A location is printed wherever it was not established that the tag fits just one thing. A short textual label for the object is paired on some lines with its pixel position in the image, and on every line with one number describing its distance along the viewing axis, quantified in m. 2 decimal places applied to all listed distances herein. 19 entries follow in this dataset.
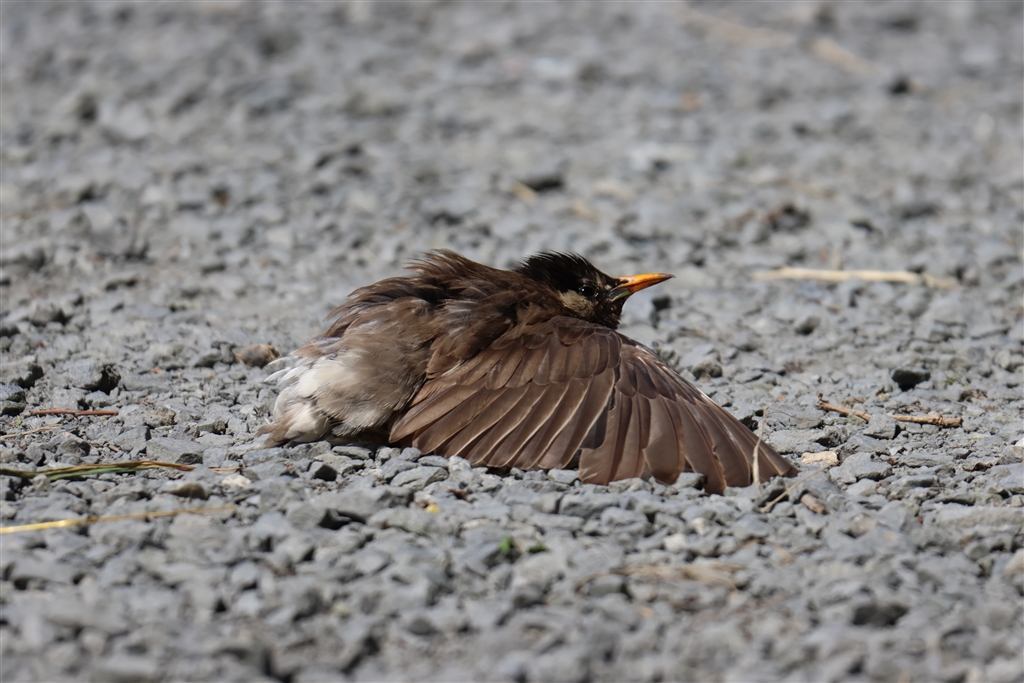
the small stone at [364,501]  7.02
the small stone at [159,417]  8.77
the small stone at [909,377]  10.06
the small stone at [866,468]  7.91
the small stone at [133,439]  8.21
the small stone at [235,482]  7.39
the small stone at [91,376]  9.33
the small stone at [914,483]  7.65
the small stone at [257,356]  10.11
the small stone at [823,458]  8.20
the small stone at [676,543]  6.72
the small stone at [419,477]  7.59
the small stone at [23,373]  9.30
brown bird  7.82
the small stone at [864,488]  7.65
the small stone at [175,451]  8.01
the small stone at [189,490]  7.12
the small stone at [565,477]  7.68
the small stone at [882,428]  8.80
